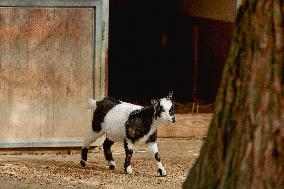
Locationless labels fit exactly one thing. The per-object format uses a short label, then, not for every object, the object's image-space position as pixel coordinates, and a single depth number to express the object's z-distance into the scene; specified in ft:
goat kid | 56.44
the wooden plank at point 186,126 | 70.69
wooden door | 63.10
